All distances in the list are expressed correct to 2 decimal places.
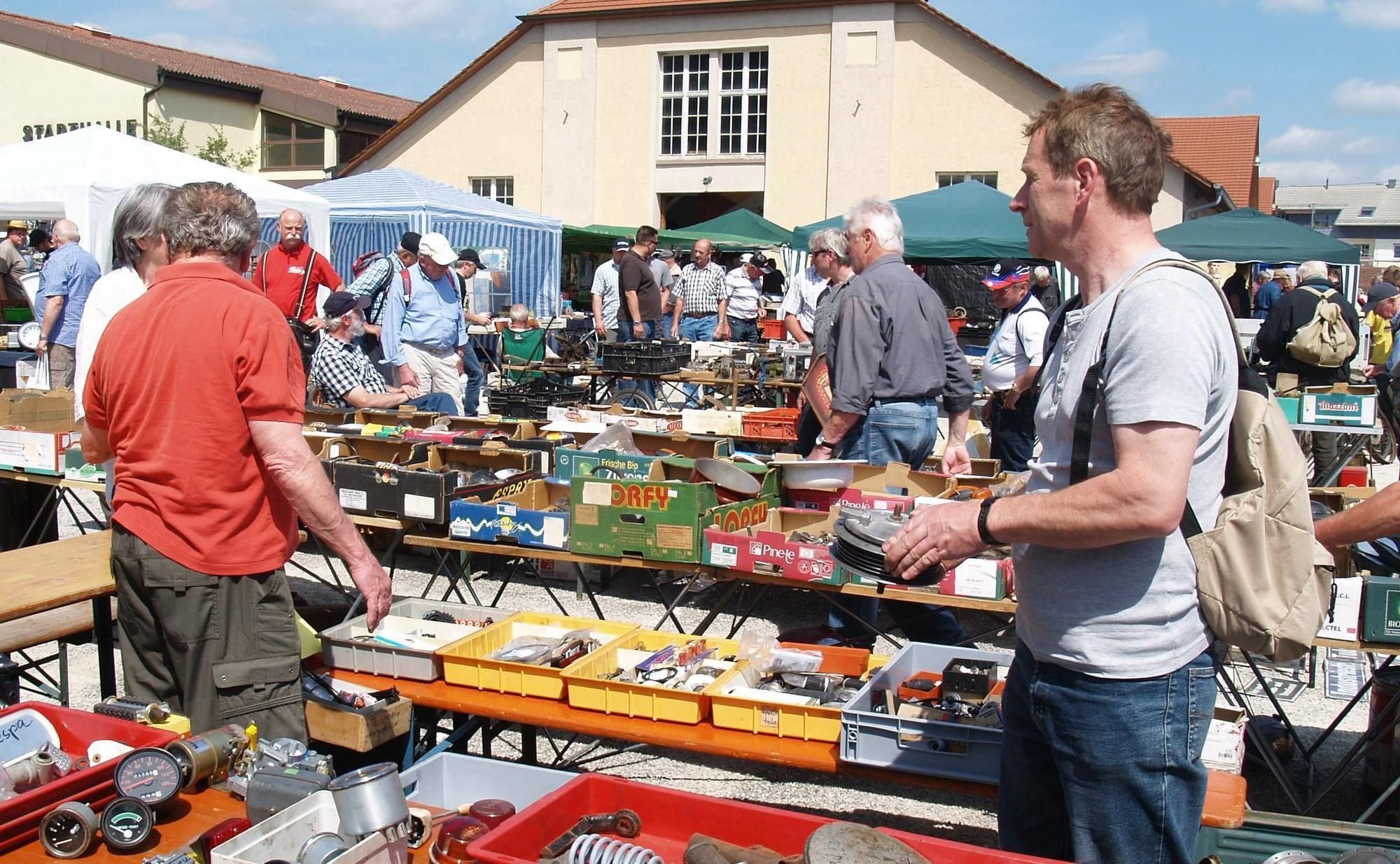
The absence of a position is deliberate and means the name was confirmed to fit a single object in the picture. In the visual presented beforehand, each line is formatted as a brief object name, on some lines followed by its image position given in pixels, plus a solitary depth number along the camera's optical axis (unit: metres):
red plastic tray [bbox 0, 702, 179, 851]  2.08
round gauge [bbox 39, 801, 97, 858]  2.04
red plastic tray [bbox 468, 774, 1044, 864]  1.95
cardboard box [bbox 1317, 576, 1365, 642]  3.80
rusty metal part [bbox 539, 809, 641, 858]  2.15
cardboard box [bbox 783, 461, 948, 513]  4.73
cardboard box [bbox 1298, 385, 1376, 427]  8.91
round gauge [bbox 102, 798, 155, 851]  2.06
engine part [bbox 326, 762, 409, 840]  1.96
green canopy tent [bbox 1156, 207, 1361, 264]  14.05
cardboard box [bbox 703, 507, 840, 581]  4.26
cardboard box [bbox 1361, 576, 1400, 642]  3.76
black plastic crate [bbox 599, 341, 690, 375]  11.30
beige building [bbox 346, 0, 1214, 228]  23.17
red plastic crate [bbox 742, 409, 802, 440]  7.59
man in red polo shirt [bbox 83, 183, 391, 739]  2.83
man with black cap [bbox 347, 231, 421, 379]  9.04
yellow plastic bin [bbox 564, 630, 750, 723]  3.17
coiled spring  1.91
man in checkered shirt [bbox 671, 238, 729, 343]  15.38
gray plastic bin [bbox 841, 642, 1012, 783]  2.87
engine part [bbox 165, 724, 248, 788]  2.29
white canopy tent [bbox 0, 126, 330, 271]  11.91
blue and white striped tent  16.39
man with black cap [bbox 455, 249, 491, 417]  10.73
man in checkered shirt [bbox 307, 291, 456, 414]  7.43
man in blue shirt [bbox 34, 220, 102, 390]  9.61
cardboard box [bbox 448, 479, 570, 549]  4.78
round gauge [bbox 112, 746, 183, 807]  2.17
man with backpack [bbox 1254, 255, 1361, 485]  10.15
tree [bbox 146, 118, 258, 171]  28.76
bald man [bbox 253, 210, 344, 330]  10.00
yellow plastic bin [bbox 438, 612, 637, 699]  3.35
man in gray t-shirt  1.83
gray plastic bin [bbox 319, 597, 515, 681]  3.48
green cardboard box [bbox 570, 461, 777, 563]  4.48
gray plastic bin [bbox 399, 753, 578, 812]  2.43
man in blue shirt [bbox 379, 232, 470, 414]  8.68
